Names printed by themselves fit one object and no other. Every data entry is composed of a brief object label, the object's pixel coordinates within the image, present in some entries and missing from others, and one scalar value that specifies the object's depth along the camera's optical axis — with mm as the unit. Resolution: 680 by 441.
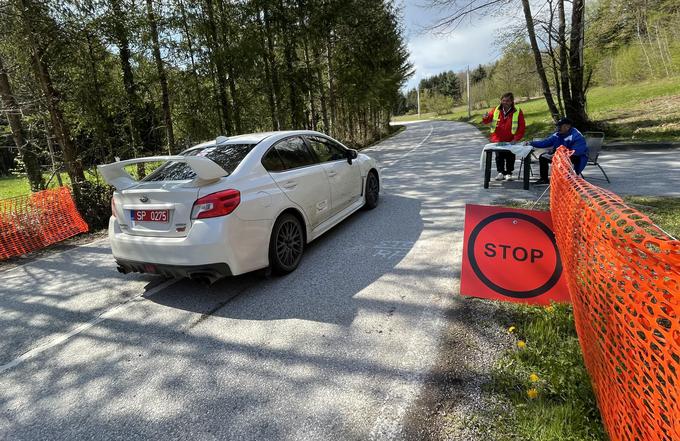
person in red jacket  7262
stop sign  2920
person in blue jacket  6047
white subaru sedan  3297
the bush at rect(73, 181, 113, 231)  7035
